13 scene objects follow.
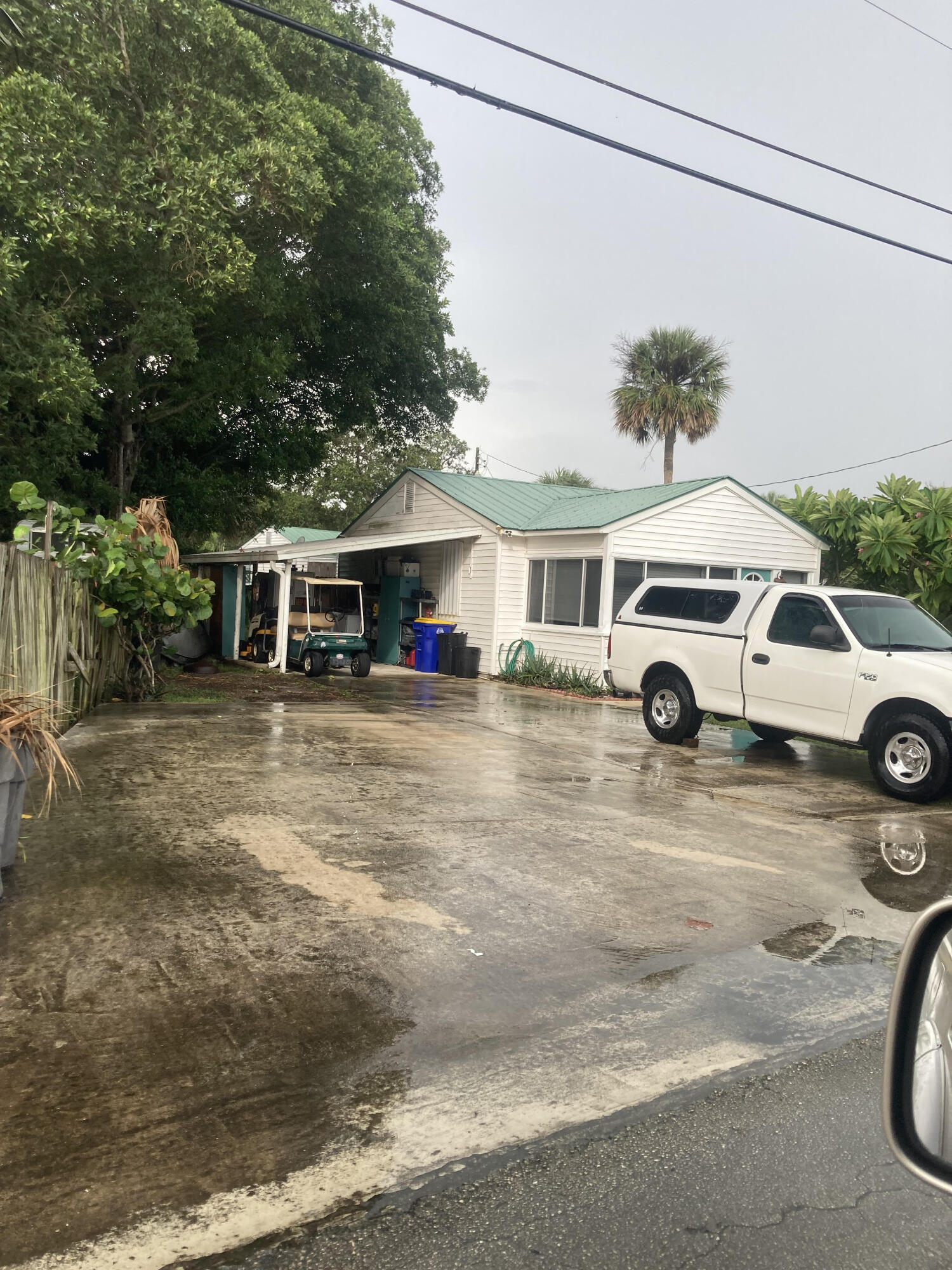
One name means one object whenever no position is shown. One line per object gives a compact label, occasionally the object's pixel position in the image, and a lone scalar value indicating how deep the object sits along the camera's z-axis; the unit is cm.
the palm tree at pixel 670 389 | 3325
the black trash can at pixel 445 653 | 2130
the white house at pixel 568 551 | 1908
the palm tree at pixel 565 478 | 4669
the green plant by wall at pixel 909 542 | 1658
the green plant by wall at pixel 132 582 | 1176
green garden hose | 2081
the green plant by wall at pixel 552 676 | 1870
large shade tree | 1486
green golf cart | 1925
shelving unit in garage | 2395
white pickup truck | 909
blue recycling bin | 2183
